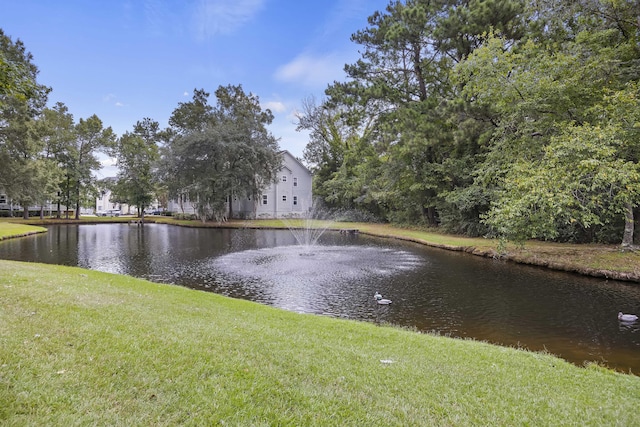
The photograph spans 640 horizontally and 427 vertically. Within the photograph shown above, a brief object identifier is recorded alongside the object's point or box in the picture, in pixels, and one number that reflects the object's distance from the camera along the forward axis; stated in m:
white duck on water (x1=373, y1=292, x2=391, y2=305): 8.62
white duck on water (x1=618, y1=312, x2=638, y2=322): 7.24
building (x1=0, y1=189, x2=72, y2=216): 41.19
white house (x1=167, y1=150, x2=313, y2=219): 40.03
